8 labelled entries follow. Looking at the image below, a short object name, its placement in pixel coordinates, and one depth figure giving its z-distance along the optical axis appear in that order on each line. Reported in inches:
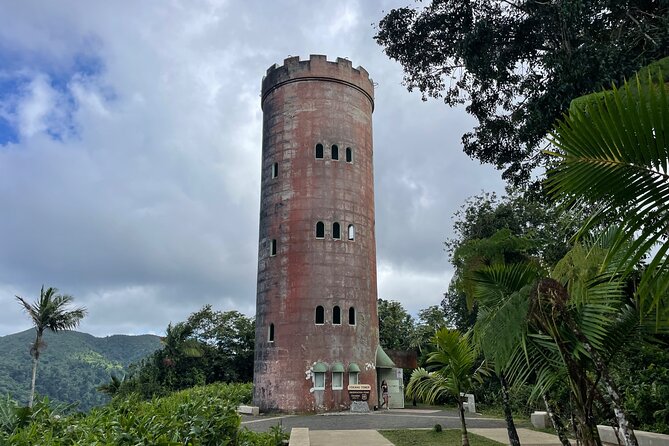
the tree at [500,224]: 1020.8
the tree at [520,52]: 478.9
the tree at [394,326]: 1448.1
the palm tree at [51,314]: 1155.9
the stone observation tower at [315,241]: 889.5
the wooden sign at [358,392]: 871.1
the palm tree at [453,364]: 335.0
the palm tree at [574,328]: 195.6
